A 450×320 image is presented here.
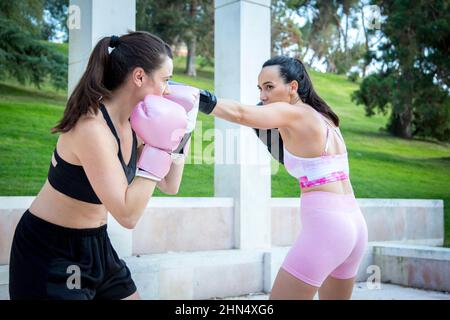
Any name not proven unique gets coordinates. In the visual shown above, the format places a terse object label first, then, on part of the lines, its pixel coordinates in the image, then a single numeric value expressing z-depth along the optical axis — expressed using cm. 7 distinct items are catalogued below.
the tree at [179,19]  1811
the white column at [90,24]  441
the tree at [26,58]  1124
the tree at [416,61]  1266
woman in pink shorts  237
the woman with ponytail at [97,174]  183
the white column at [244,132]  548
